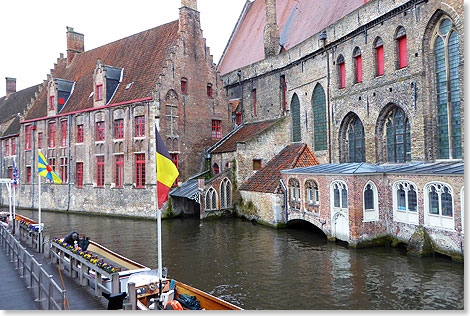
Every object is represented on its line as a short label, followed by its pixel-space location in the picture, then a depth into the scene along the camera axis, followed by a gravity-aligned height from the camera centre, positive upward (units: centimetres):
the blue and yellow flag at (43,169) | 1549 +52
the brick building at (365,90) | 1314 +414
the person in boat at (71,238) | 1175 -186
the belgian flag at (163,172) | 830 +15
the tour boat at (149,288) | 749 -246
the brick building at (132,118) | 2333 +427
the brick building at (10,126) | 3341 +530
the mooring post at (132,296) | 712 -227
